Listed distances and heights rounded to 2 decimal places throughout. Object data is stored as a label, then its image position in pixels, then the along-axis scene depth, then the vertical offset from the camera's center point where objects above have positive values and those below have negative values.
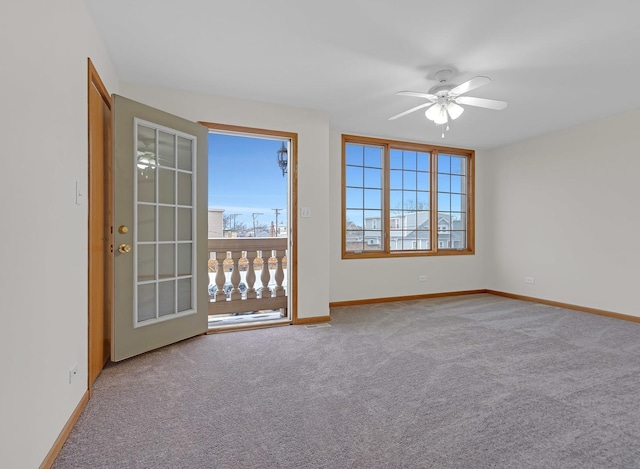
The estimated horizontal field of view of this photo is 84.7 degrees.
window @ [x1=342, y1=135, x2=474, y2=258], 5.12 +0.56
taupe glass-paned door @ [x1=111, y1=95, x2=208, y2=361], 2.78 +0.04
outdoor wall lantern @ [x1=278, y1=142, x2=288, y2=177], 5.29 +1.19
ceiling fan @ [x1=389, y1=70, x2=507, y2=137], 3.01 +1.20
